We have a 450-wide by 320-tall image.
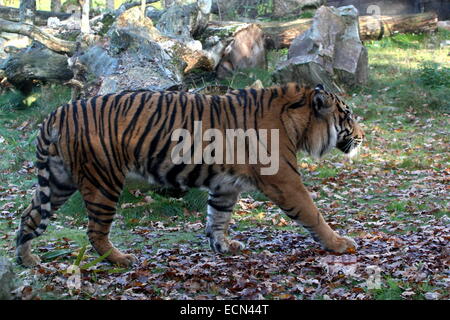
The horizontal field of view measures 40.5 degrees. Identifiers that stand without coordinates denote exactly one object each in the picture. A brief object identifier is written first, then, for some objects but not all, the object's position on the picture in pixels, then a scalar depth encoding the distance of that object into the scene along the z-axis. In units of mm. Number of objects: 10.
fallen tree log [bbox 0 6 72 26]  19172
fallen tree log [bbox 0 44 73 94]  14203
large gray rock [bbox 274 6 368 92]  13953
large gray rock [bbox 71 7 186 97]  9781
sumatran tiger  5633
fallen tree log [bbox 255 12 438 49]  17672
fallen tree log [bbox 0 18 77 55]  14023
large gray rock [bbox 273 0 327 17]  20547
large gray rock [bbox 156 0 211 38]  13797
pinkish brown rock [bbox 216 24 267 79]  14797
